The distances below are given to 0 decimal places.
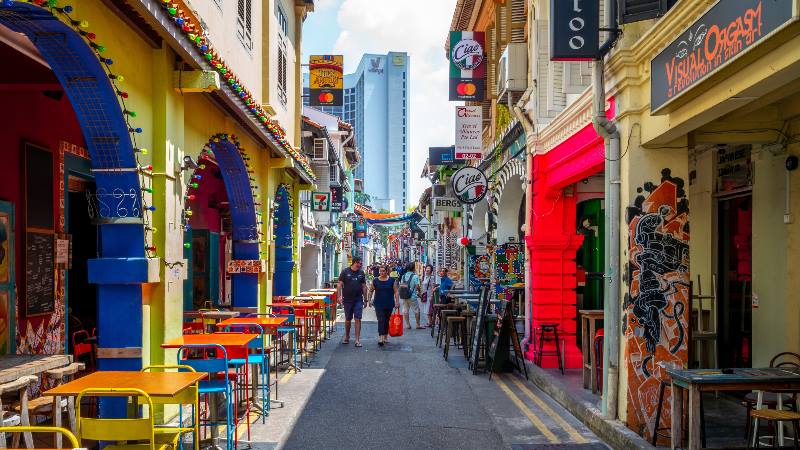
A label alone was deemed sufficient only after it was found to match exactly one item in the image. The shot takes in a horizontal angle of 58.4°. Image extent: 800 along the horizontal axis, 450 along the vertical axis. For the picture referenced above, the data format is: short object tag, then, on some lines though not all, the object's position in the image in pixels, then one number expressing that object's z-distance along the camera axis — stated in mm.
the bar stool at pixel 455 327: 13312
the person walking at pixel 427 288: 24716
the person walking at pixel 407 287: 19109
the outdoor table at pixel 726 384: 5914
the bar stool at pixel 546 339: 11239
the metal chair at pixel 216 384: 6492
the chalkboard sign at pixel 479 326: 11672
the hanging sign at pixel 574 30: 7605
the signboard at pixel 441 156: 24000
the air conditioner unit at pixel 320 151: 25406
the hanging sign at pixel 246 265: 12898
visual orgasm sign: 4398
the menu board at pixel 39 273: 8071
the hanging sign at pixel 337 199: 31098
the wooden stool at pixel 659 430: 6627
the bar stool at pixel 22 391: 4941
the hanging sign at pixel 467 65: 17875
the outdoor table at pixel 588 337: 9336
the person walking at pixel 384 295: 15234
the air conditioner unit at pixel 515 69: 13289
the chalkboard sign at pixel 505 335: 11375
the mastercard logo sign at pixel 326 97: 20672
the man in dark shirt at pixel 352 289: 15234
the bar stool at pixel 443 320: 14914
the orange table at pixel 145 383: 4895
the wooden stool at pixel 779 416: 5824
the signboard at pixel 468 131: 17453
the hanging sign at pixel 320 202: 25375
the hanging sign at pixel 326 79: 20578
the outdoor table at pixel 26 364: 5156
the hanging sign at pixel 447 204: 23488
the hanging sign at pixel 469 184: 16094
